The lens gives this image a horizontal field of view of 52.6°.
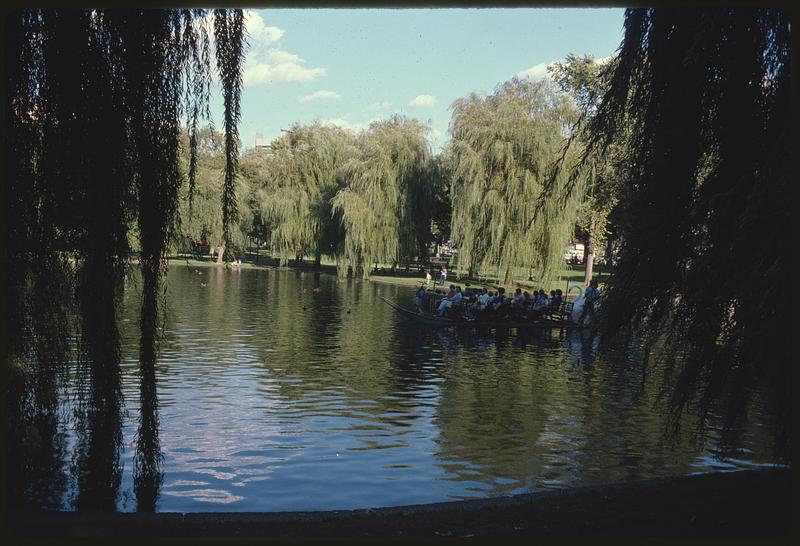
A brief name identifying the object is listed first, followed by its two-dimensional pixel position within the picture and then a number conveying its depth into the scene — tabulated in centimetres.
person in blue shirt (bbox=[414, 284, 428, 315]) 2795
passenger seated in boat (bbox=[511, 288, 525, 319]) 2662
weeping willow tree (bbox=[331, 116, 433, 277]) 4288
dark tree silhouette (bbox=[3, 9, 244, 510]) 623
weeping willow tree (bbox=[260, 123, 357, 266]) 4828
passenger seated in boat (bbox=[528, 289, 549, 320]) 2664
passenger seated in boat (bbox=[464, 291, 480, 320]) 2670
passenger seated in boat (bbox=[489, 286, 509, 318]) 2638
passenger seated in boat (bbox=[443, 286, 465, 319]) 2695
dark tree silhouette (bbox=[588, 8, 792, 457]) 578
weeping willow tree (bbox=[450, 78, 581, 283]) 3466
